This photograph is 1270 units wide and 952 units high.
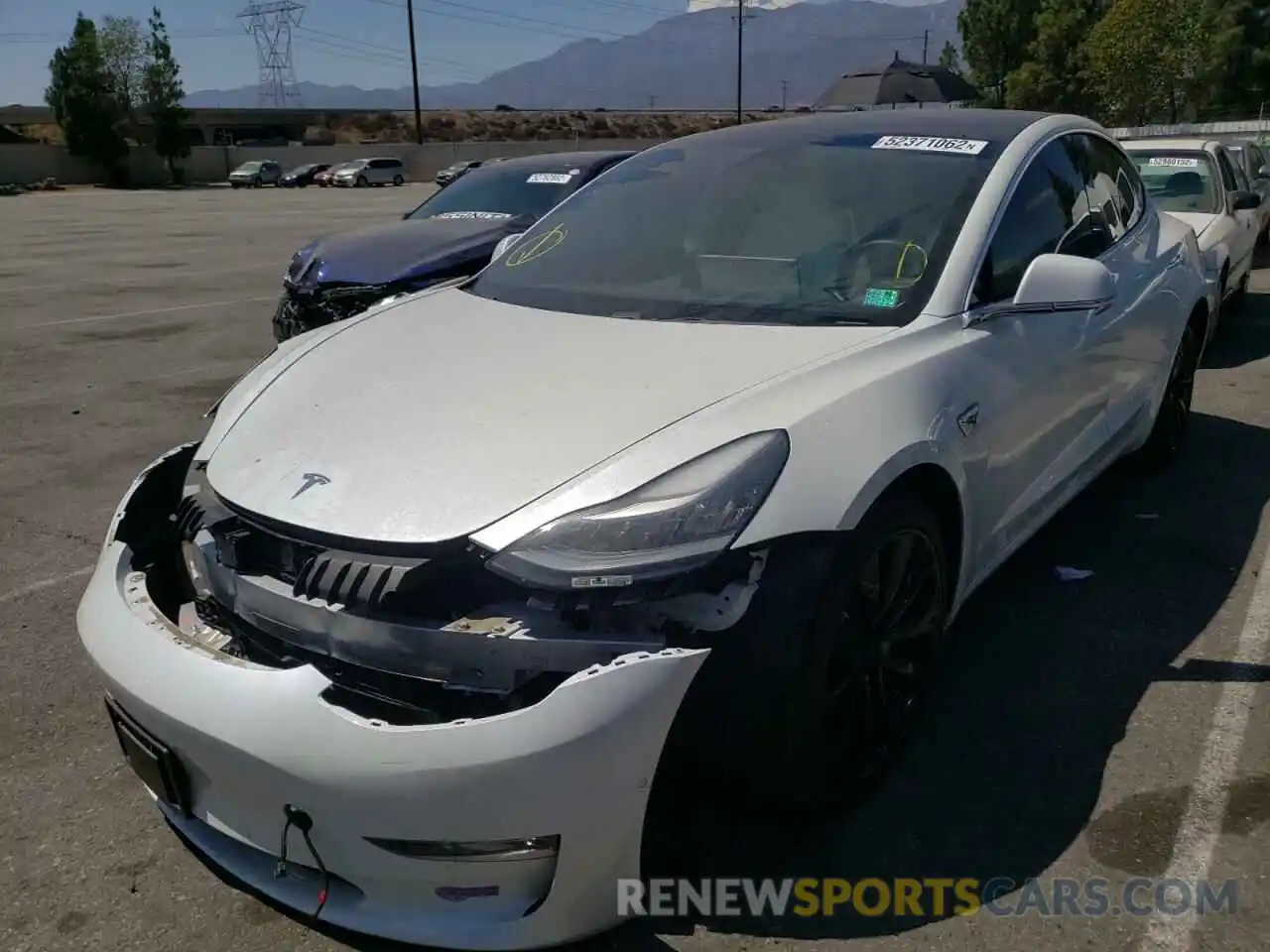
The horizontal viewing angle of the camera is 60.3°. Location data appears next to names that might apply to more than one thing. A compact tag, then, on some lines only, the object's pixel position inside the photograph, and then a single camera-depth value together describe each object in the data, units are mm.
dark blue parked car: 7125
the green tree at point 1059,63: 38031
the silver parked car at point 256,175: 51438
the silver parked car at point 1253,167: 11273
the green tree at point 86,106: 57031
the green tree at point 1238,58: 38656
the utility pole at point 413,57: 59406
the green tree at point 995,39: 42188
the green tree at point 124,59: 60375
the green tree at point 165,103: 58812
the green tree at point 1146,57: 28469
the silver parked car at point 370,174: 48812
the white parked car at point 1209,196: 8117
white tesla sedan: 2059
